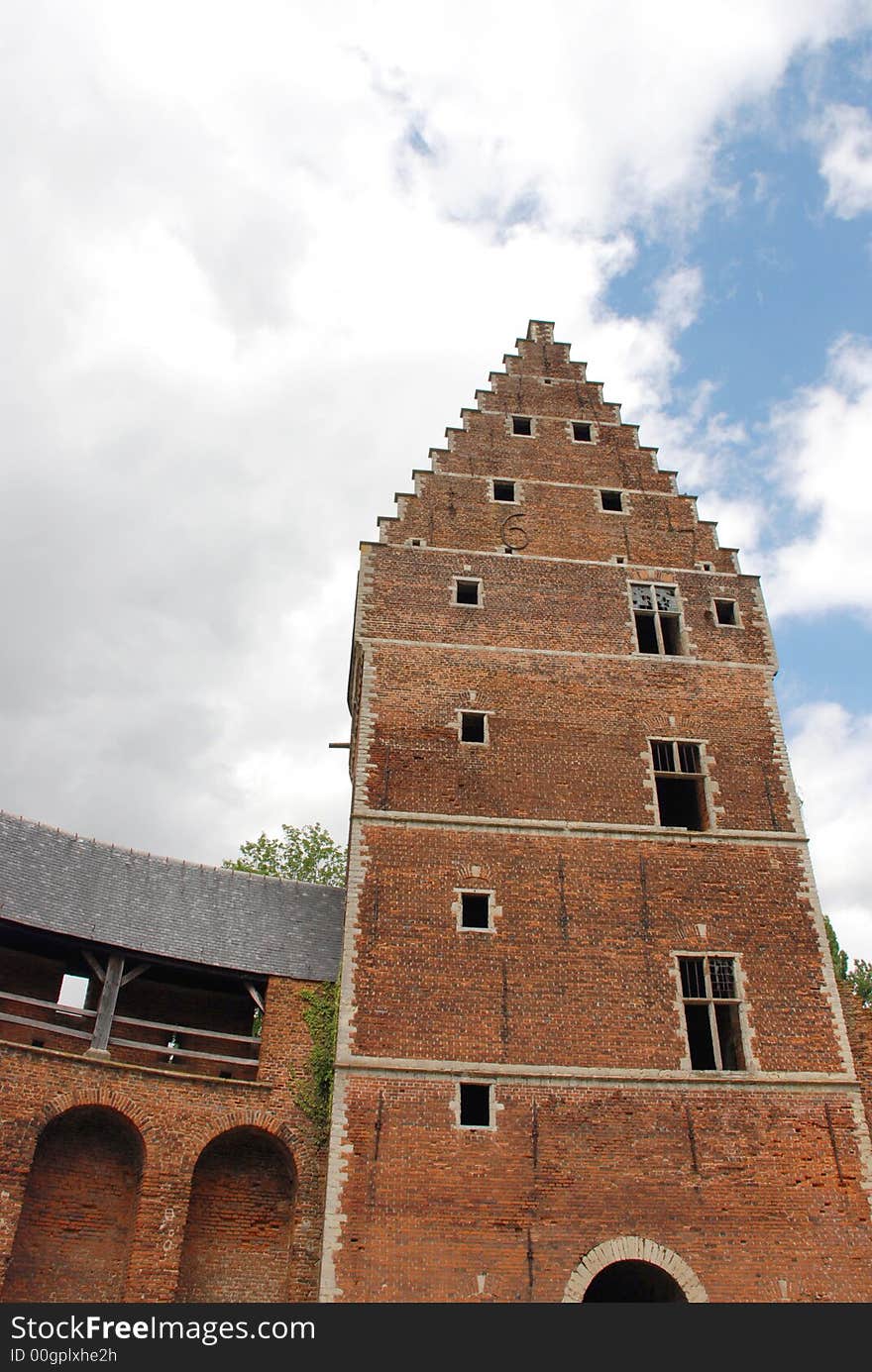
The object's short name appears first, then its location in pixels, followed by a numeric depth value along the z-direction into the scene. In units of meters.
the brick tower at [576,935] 13.34
